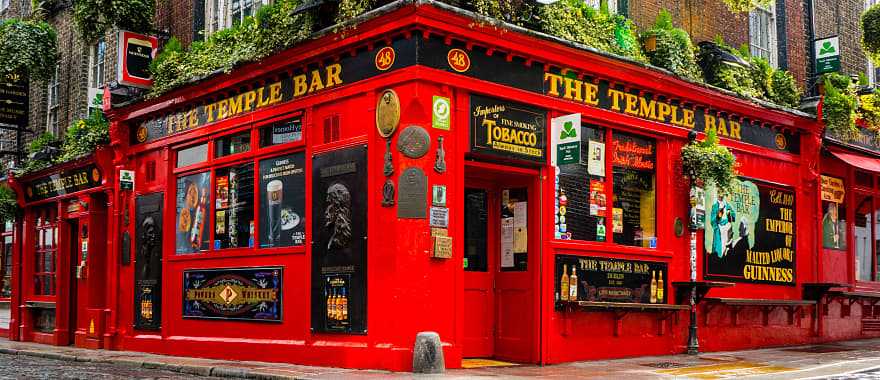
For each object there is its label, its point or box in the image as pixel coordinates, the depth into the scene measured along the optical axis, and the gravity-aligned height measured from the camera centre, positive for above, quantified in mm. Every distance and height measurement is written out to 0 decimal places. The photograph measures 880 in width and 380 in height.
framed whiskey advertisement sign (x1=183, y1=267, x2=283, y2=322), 13352 -774
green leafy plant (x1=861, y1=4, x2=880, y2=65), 16828 +3938
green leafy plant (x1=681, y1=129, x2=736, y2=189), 14414 +1306
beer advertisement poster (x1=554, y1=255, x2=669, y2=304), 12766 -503
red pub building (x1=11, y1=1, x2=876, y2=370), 11391 +504
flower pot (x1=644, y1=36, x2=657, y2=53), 14773 +3221
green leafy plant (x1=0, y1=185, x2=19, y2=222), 20969 +865
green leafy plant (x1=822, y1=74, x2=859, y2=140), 17406 +2552
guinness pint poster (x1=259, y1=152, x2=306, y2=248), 13078 +616
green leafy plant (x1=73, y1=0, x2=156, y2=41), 17484 +4339
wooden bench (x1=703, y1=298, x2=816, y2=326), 14750 -1002
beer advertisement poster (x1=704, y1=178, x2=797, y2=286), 15297 +203
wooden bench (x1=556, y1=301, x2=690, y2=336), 12609 -903
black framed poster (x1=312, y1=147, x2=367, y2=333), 11734 +33
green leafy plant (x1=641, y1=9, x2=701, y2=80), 14750 +3156
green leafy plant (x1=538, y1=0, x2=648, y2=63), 12938 +3208
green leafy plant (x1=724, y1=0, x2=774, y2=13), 14070 +3712
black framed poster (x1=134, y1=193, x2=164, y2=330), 16047 -358
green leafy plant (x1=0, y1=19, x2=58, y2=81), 21116 +4503
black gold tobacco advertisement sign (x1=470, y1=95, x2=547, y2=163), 11875 +1525
